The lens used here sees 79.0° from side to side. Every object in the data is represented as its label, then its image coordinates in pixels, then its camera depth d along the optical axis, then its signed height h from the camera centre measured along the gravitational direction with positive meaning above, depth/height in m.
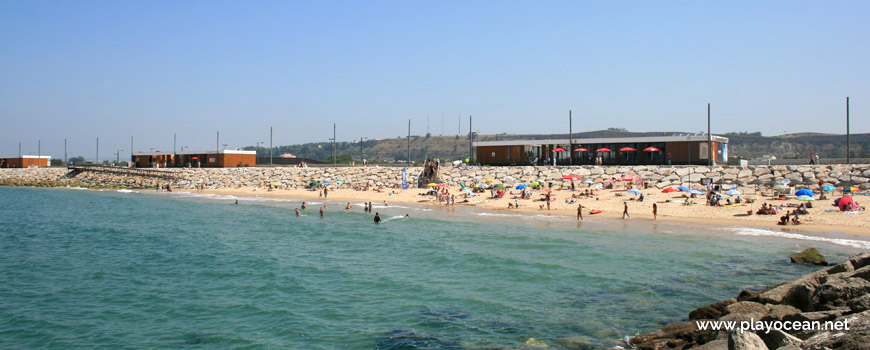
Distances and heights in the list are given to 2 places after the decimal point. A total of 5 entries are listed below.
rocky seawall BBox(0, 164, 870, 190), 34.16 -0.48
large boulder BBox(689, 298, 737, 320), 10.77 -2.91
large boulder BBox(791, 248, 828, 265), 16.47 -2.74
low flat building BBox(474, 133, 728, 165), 41.84 +1.68
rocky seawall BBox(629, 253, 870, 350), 6.79 -2.35
